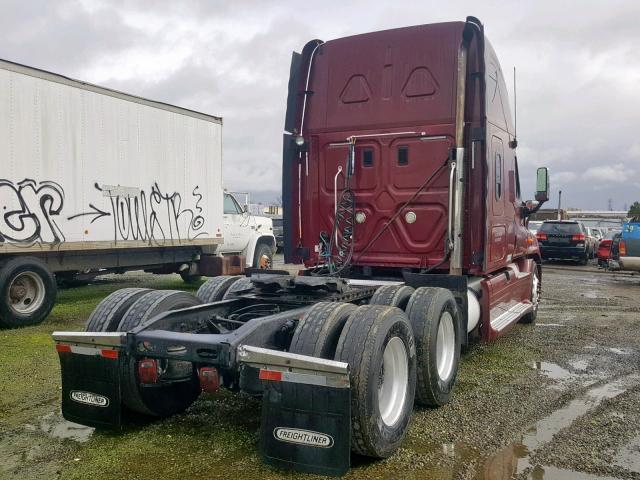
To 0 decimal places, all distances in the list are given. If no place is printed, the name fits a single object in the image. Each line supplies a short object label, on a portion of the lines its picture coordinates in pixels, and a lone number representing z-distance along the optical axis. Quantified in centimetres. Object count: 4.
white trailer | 830
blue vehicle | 1442
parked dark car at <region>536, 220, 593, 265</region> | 2091
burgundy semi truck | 356
